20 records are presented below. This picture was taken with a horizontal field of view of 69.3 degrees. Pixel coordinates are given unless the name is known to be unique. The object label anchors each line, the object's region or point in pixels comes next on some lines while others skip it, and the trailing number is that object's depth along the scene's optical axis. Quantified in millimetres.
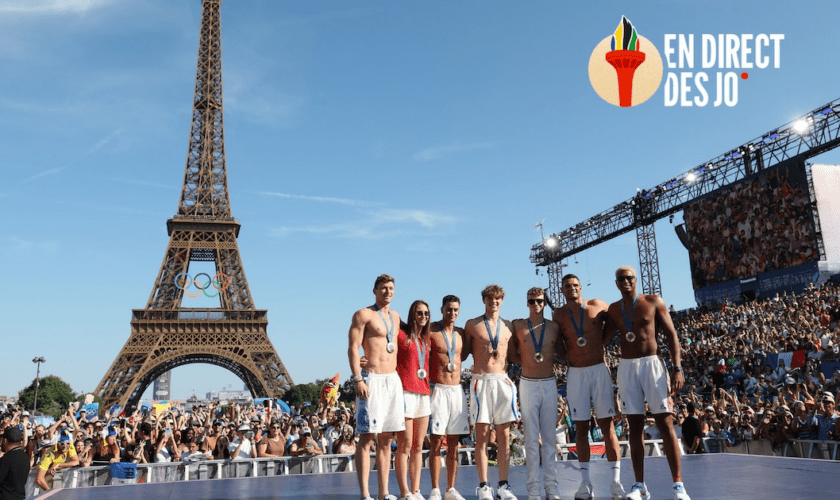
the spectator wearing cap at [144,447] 10070
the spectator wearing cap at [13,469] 5605
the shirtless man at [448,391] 5594
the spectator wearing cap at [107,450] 10352
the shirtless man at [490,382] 5551
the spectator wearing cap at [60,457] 9523
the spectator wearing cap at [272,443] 10703
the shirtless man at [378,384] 5289
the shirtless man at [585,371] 5441
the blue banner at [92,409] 17714
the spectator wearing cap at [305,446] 10898
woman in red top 5523
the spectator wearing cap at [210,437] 11500
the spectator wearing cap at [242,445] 10312
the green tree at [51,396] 79344
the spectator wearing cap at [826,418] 9766
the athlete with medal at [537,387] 5445
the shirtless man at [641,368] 5238
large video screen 28266
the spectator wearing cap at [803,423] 10164
